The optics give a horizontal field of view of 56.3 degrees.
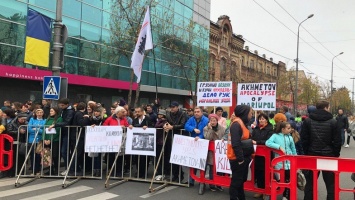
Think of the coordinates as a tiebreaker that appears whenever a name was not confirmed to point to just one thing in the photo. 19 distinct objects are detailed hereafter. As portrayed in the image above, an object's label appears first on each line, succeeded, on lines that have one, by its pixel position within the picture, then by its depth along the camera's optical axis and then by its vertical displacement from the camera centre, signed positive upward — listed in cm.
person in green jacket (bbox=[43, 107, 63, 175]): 804 -76
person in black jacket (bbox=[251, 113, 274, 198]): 662 -53
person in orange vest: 544 -63
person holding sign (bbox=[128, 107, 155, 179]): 815 -42
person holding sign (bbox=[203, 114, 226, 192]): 698 -45
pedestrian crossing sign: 923 +50
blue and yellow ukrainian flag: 962 +198
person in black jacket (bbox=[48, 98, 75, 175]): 810 -36
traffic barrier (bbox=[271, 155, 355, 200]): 506 -81
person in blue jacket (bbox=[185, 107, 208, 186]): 742 -30
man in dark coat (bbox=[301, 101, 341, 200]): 584 -41
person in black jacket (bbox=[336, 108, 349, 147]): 1490 -11
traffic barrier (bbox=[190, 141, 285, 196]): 633 -137
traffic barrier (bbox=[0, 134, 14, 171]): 771 -114
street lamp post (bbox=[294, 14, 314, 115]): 3278 +818
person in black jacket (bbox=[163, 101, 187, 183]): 775 -33
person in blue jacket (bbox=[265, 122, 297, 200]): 629 -56
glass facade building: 1850 +489
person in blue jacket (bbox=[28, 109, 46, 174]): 803 -63
